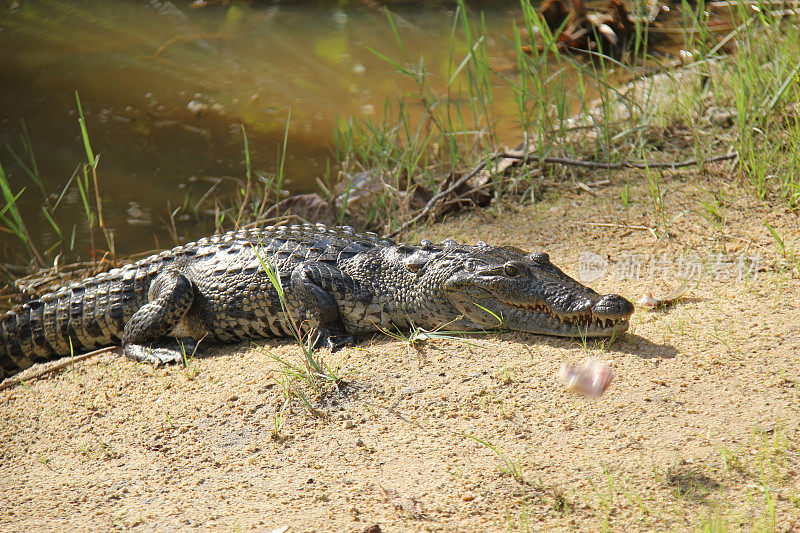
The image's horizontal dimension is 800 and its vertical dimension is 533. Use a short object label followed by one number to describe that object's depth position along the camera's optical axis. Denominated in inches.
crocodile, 264.8
